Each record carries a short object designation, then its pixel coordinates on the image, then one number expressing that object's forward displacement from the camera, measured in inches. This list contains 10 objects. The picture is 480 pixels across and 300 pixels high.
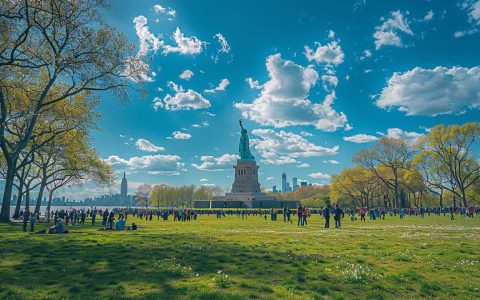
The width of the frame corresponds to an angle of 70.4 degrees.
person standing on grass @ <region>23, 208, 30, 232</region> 1086.0
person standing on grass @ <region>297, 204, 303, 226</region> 1399.4
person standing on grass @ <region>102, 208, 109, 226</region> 1420.0
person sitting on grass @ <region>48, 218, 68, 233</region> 995.9
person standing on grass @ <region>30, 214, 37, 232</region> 1089.2
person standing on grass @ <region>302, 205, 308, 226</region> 1417.3
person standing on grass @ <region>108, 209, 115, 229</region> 1140.3
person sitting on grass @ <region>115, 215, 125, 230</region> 1145.3
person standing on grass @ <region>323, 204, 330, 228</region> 1221.4
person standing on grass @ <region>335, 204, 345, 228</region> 1238.3
